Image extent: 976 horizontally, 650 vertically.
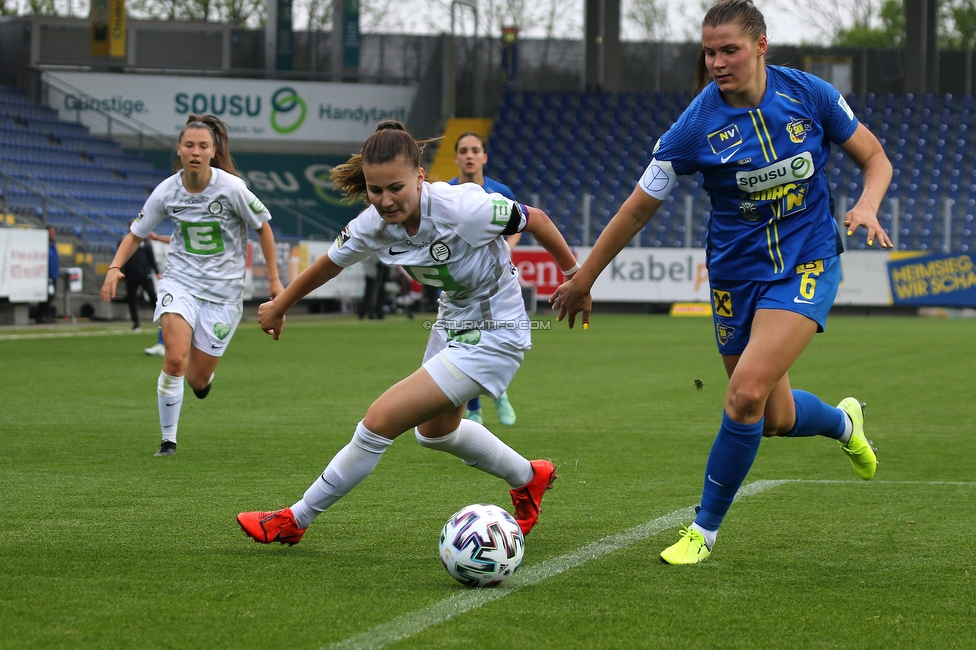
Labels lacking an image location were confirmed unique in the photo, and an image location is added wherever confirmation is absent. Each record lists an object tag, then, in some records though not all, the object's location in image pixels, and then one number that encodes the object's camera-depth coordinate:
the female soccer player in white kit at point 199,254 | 15.17
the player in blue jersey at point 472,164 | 17.77
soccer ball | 8.27
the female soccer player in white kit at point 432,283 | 9.05
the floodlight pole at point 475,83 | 80.37
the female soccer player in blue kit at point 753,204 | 8.95
